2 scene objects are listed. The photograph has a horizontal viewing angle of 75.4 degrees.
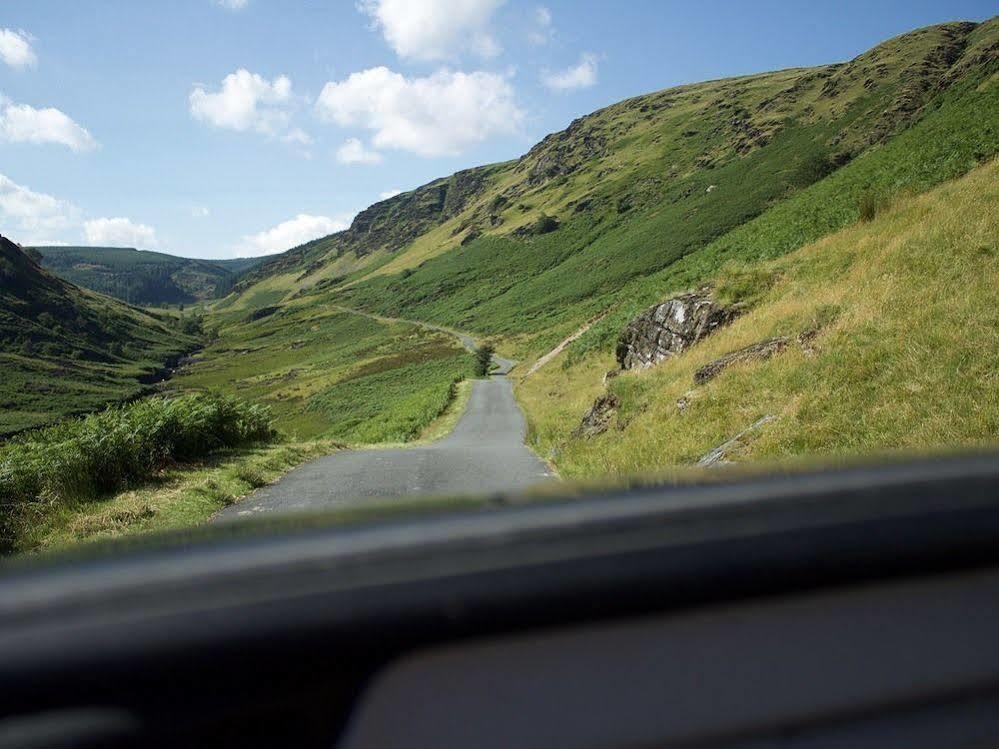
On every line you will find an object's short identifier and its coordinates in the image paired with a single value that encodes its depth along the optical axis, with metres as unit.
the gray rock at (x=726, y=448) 8.96
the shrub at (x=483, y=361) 60.71
